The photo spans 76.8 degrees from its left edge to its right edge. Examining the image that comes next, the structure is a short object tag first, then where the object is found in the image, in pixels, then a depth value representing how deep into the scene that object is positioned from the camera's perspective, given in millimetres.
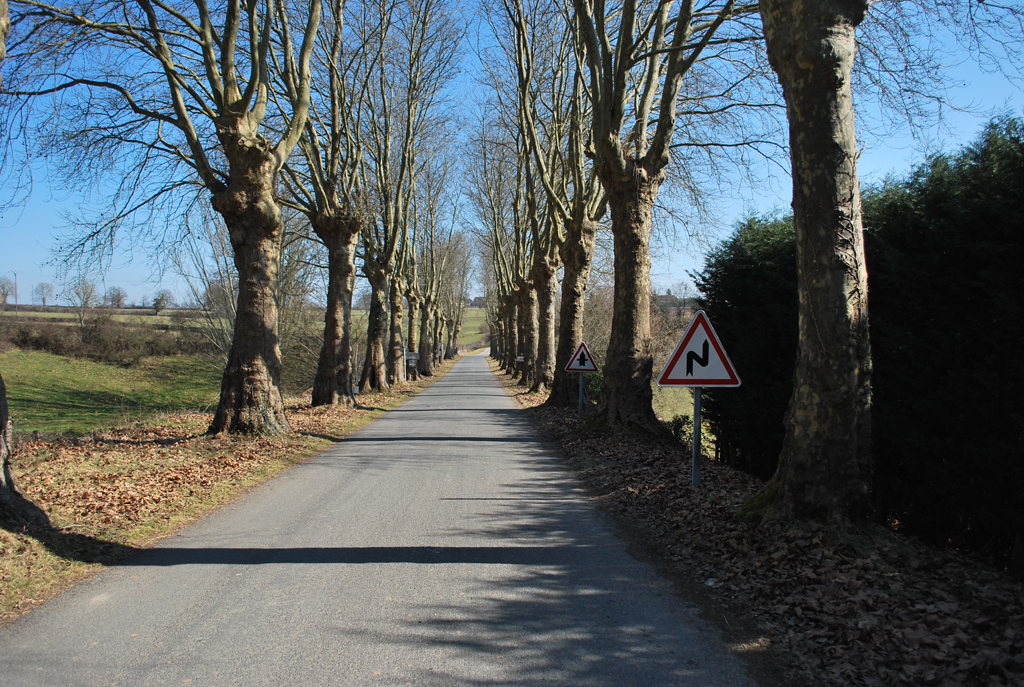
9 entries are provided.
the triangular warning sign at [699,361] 7199
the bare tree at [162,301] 53009
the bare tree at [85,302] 43188
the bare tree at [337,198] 17578
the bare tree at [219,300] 31359
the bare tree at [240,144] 11047
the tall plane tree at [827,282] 5285
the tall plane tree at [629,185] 11328
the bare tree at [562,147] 16828
